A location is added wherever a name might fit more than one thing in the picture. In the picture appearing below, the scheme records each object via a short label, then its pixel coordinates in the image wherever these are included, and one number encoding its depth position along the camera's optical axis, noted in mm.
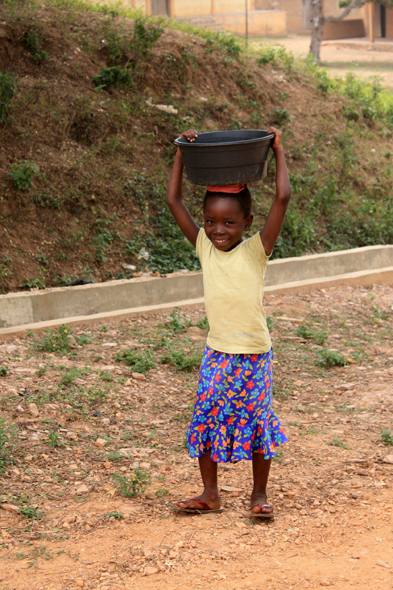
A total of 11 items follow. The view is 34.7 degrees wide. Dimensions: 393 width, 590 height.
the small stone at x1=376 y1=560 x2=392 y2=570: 2609
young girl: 2848
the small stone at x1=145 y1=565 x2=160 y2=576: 2564
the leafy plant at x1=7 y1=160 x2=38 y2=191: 6695
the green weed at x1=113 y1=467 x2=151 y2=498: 3227
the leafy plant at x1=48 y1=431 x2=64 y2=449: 3646
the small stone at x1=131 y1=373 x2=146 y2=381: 4770
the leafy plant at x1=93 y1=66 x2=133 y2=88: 8492
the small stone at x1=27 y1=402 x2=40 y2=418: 3941
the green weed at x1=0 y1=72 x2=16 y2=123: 7133
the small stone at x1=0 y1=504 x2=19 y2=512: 3023
